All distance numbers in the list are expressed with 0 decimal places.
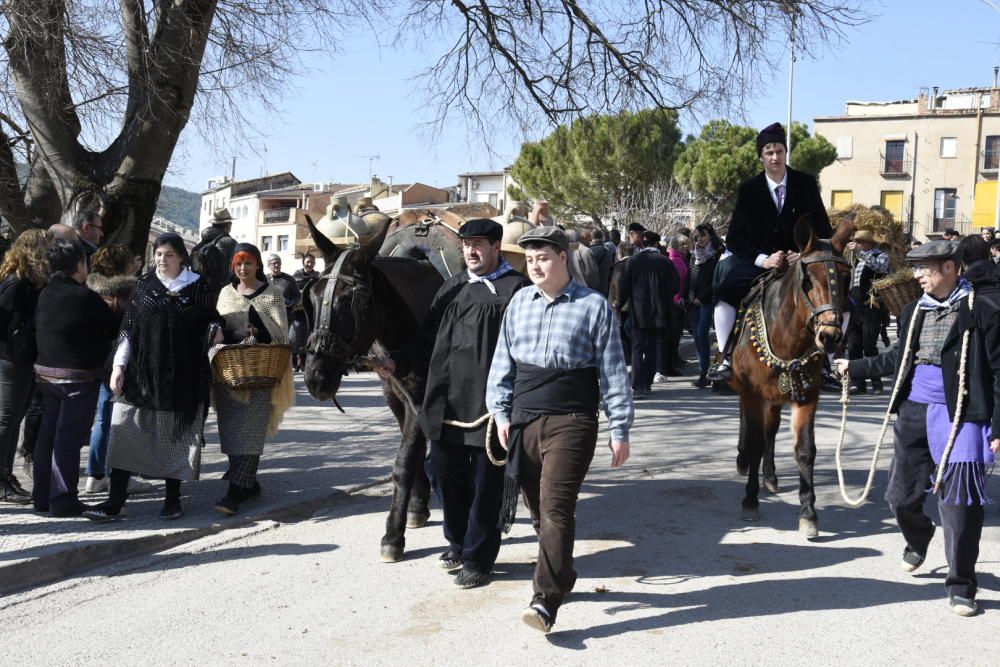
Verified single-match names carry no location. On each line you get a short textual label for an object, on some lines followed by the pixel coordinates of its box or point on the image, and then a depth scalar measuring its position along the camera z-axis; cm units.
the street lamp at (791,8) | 1145
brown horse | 695
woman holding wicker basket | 766
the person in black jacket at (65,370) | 722
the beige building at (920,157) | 6312
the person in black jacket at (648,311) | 1444
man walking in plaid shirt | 505
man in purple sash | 532
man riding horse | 817
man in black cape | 592
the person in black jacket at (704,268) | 1494
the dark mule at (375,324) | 611
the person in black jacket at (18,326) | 739
